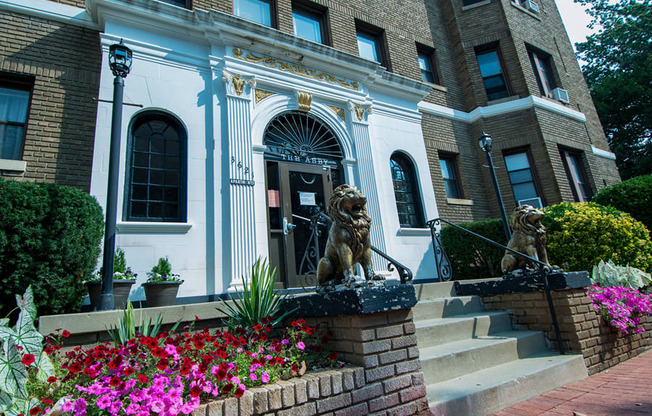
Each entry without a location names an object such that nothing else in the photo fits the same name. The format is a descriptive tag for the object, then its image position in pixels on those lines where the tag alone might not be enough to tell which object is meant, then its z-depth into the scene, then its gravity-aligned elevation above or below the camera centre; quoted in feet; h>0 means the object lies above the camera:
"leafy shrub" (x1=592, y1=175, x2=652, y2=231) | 28.12 +5.28
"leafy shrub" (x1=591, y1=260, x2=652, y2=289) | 16.51 -0.51
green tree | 58.70 +30.64
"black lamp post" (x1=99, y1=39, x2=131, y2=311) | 11.58 +5.33
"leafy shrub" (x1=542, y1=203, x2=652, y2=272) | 21.02 +1.67
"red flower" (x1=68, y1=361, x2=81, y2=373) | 6.44 -0.74
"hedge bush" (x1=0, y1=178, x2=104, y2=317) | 11.18 +2.72
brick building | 18.22 +11.57
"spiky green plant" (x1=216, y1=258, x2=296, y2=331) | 10.35 -0.07
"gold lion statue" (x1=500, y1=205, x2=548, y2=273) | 15.69 +1.56
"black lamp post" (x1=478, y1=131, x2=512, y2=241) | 22.73 +6.95
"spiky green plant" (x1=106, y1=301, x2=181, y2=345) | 9.01 -0.22
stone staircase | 9.40 -2.63
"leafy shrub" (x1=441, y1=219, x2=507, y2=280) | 26.13 +2.18
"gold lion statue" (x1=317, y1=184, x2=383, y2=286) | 10.59 +1.66
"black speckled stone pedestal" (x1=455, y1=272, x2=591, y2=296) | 13.55 -0.34
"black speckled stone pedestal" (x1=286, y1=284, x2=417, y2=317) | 8.45 -0.16
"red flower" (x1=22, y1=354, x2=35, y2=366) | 6.30 -0.49
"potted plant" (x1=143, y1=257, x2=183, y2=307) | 14.83 +1.09
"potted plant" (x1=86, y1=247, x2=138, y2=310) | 13.12 +1.43
